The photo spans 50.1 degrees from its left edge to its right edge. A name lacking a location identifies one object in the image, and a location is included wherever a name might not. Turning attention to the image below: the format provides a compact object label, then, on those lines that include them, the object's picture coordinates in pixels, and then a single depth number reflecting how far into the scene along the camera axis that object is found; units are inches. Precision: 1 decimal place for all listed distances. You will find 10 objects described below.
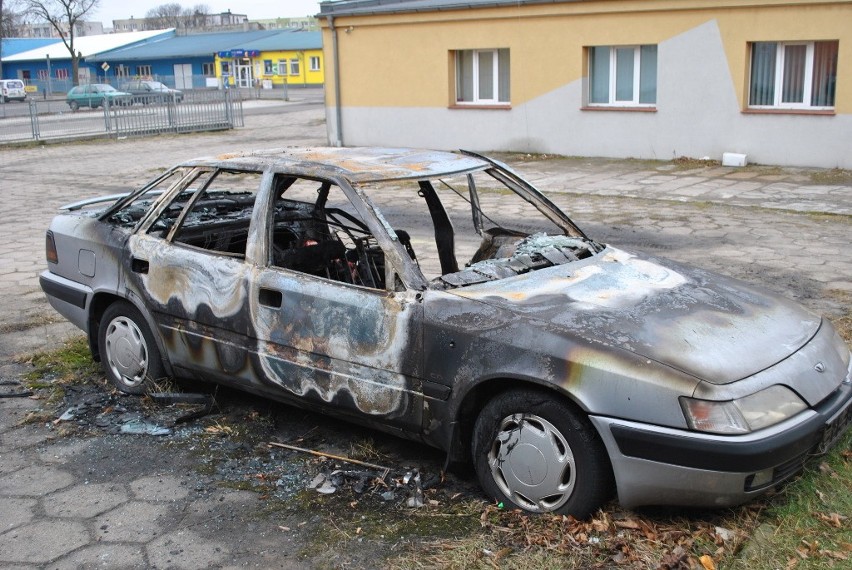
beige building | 637.3
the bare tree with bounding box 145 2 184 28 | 4503.0
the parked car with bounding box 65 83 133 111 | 1694.1
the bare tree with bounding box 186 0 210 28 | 4301.7
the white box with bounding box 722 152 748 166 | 655.8
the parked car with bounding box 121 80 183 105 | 1749.8
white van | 2078.0
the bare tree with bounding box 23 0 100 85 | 2714.1
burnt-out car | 140.2
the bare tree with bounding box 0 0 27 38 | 3034.0
